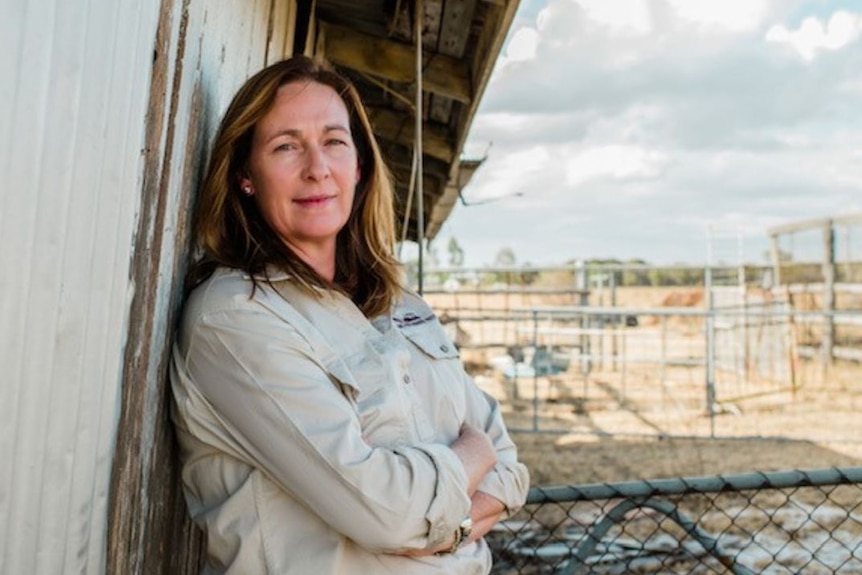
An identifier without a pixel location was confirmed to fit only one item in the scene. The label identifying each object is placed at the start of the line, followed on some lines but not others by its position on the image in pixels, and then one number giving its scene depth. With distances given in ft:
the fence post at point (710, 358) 27.61
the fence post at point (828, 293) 39.63
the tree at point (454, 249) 172.04
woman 4.00
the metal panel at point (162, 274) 3.67
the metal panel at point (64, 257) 2.57
